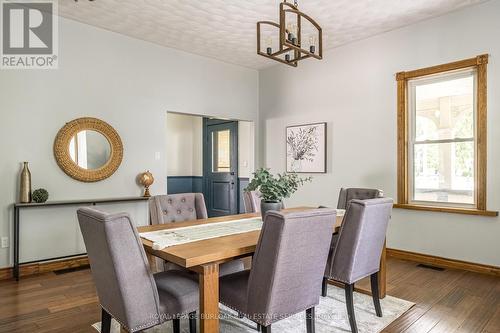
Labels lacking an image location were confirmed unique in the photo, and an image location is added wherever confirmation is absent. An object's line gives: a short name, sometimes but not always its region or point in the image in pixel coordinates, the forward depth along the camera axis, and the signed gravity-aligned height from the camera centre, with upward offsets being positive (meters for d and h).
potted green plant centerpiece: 2.57 -0.15
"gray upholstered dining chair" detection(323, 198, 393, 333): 2.16 -0.51
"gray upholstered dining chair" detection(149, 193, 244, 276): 2.60 -0.37
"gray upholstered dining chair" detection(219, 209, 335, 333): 1.59 -0.50
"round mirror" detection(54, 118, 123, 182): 3.78 +0.23
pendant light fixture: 2.34 +0.92
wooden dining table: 1.61 -0.45
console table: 3.37 -0.39
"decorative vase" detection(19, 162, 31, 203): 3.42 -0.18
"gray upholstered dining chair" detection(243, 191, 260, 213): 3.43 -0.35
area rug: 2.31 -1.11
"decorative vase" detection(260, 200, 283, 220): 2.58 -0.29
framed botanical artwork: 4.94 +0.31
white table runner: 1.94 -0.42
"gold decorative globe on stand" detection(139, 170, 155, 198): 4.32 -0.15
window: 3.57 +0.35
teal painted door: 6.21 +0.03
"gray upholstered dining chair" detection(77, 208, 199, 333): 1.53 -0.52
